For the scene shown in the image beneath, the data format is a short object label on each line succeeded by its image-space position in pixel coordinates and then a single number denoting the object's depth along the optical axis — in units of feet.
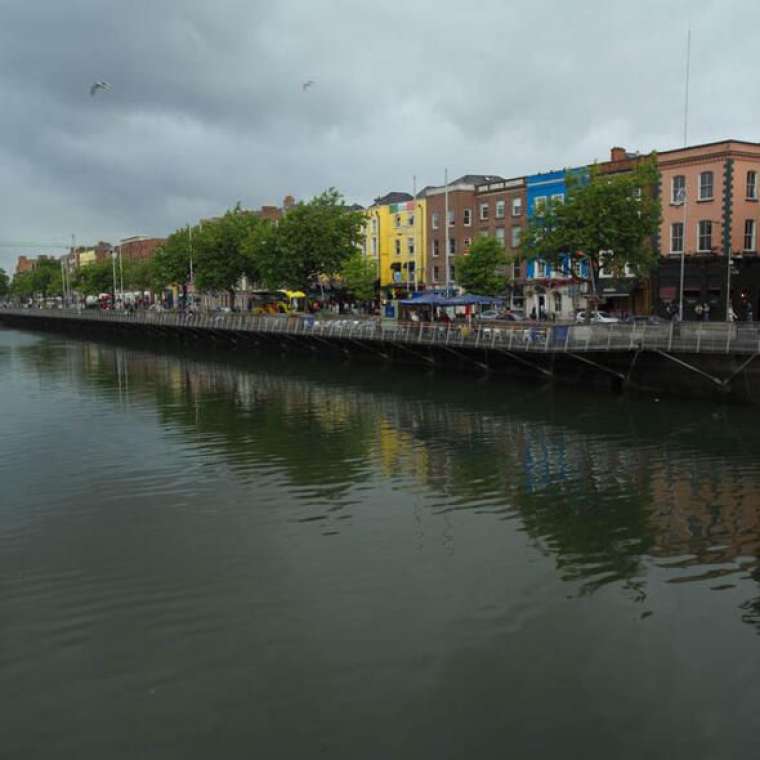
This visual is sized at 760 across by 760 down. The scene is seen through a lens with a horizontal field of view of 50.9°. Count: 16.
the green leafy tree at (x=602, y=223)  156.35
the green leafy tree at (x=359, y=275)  245.24
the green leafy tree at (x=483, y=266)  206.39
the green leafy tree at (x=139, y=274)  431.43
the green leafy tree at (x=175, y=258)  324.80
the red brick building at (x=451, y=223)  251.80
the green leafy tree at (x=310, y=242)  238.27
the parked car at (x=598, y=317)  158.40
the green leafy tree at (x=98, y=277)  479.00
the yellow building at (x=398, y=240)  269.44
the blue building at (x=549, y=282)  211.61
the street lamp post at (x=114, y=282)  431.84
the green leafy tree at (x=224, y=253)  293.23
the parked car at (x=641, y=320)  145.42
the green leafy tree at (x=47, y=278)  620.94
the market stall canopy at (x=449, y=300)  173.88
